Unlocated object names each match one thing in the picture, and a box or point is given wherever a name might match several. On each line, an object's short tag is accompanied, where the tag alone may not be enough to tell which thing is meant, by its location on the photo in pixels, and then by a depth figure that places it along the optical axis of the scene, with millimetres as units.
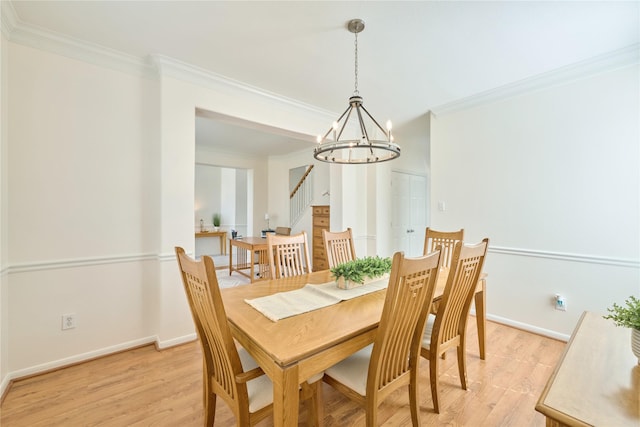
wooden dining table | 987
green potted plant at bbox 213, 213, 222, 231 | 7109
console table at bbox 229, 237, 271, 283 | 4141
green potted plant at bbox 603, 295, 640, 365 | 956
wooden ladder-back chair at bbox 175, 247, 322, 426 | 1062
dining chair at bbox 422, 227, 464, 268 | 2449
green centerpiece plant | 1749
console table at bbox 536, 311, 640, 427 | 757
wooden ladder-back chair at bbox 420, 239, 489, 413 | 1518
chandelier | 1666
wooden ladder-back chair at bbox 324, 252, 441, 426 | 1134
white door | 4637
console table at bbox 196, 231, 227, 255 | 6493
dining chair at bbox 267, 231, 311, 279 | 2127
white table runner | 1386
